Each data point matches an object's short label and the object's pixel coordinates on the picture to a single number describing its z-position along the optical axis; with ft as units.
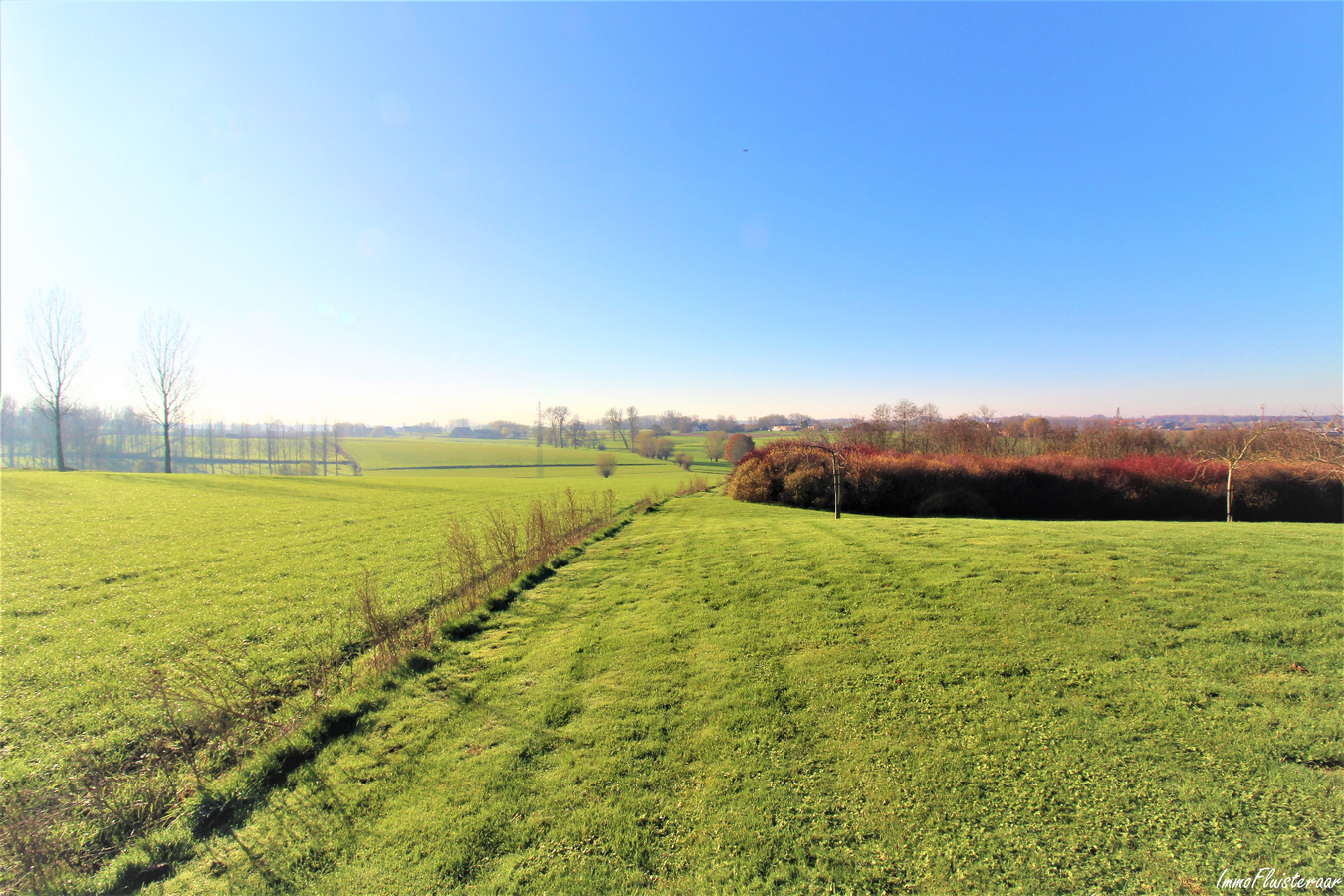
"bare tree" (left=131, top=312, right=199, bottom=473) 117.80
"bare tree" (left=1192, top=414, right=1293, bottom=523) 49.23
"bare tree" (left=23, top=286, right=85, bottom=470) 103.43
